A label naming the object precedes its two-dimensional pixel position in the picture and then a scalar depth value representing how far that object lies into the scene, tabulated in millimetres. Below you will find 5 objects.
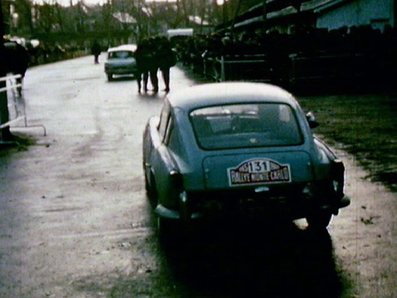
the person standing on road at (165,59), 25219
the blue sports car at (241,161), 6379
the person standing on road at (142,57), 25453
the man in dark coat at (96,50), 63719
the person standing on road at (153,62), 25172
